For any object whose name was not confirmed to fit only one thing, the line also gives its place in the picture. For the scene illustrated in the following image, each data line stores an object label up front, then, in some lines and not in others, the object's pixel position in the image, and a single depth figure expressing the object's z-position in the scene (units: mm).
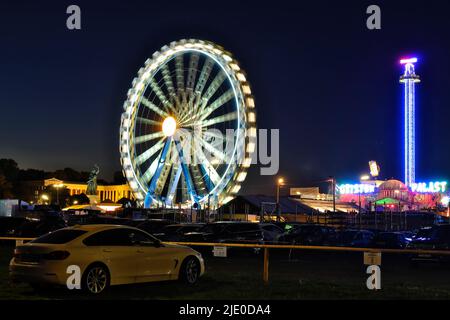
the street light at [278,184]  54984
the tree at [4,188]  113188
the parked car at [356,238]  31906
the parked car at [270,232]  31094
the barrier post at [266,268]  16156
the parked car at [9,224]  37375
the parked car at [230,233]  29500
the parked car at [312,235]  31694
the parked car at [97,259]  13453
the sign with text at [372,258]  14329
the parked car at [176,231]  31766
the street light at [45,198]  125388
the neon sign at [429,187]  101638
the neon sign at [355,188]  109062
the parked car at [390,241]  30875
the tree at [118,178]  168000
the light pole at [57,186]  134112
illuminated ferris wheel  43906
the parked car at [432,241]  23406
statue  112900
